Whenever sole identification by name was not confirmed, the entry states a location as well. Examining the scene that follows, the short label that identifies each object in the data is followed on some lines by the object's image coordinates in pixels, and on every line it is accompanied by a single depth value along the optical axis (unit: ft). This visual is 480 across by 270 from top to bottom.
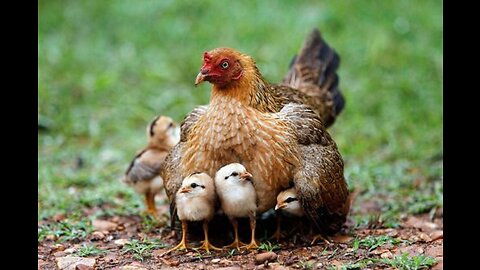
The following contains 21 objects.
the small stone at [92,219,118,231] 42.04
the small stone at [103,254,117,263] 35.96
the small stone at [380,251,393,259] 34.88
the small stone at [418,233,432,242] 38.02
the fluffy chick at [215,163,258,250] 35.27
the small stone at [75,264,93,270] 34.39
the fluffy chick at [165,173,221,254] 35.68
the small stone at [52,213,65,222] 43.69
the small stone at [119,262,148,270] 34.35
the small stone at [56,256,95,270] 34.95
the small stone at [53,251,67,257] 37.16
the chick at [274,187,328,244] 35.86
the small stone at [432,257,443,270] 32.79
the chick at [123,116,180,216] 44.84
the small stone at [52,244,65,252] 38.24
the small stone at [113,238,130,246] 38.88
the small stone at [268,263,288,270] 33.55
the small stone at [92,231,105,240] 40.29
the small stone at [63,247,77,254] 37.63
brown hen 36.09
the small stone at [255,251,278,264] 34.15
